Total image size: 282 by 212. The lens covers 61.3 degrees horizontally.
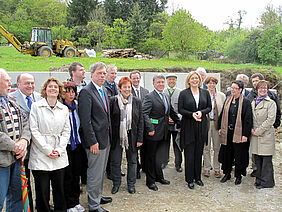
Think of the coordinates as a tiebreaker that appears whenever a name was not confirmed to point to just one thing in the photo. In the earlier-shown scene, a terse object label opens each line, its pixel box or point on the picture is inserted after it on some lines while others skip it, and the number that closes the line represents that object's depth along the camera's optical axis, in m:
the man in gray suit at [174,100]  4.92
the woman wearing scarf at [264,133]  4.18
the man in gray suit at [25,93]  3.06
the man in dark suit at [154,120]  4.19
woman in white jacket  2.88
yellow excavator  17.06
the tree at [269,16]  22.32
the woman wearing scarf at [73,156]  3.30
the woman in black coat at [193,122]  4.25
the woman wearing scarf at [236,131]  4.28
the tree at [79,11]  33.47
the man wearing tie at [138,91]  4.73
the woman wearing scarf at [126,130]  3.79
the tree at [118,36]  24.72
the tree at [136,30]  24.42
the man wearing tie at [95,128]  3.19
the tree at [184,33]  19.72
